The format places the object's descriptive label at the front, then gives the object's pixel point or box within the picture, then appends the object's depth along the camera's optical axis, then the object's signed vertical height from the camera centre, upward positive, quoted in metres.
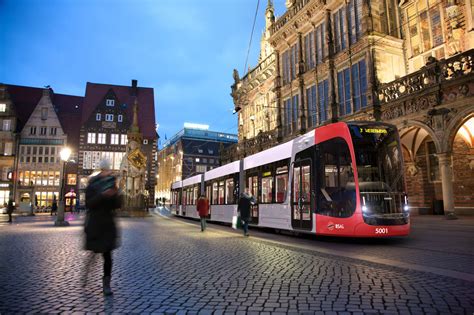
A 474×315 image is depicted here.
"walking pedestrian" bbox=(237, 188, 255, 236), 13.31 -0.23
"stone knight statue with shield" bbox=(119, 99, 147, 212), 30.27 +2.47
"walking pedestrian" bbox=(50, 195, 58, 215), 36.12 -0.26
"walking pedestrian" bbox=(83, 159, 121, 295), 5.02 -0.22
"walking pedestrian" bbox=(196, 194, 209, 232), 15.36 -0.24
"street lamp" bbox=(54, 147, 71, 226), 19.55 -0.31
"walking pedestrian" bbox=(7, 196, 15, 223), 24.19 -0.27
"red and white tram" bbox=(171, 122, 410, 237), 10.31 +0.56
